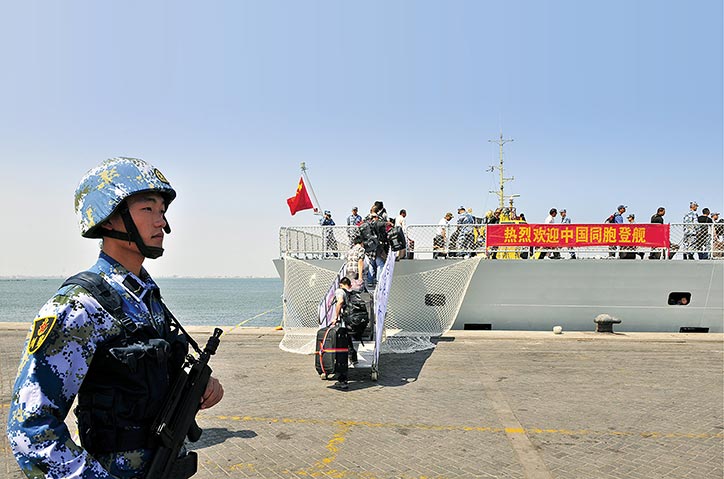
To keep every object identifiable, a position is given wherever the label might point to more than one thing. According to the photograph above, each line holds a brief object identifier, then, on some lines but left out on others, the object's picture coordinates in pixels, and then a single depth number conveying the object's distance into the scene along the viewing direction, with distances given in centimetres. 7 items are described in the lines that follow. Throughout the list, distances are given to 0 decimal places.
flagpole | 1658
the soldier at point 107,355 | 153
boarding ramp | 1247
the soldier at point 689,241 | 1418
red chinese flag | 1659
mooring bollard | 1340
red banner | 1403
